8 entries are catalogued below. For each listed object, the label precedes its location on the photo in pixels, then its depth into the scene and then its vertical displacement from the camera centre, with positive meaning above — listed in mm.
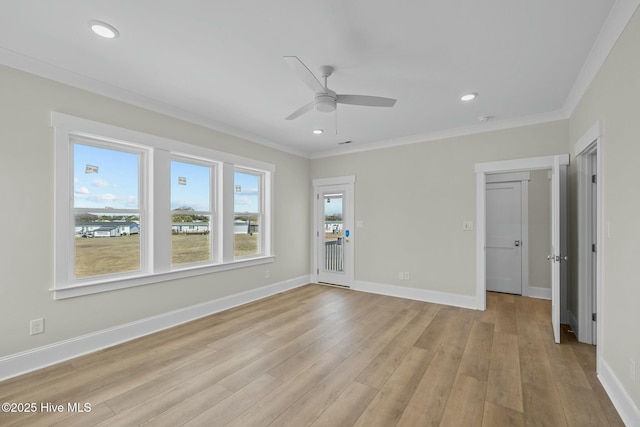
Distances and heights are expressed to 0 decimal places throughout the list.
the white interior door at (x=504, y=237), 5117 -441
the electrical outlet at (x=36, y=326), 2543 -1024
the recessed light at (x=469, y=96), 3178 +1337
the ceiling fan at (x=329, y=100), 2396 +999
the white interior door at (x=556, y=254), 3045 -447
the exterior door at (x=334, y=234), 5512 -424
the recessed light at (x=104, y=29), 2029 +1357
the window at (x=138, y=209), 2801 +58
